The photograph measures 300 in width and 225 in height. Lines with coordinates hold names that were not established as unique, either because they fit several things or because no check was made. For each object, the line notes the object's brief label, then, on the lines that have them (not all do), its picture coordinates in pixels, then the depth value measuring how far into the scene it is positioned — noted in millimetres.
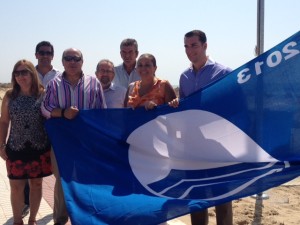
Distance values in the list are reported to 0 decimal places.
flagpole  4426
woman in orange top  3231
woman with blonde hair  3284
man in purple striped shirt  3173
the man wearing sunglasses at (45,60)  4095
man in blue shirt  3155
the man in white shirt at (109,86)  3541
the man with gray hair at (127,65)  3979
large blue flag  2780
